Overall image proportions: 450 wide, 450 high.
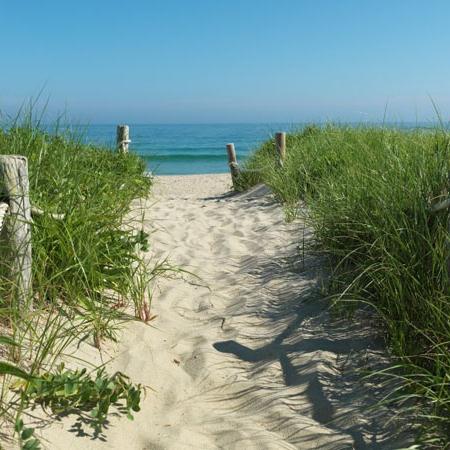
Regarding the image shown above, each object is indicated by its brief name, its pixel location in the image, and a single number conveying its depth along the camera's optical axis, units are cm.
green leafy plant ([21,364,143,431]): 234
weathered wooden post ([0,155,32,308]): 291
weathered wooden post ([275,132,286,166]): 958
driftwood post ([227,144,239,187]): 1065
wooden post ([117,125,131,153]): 1033
